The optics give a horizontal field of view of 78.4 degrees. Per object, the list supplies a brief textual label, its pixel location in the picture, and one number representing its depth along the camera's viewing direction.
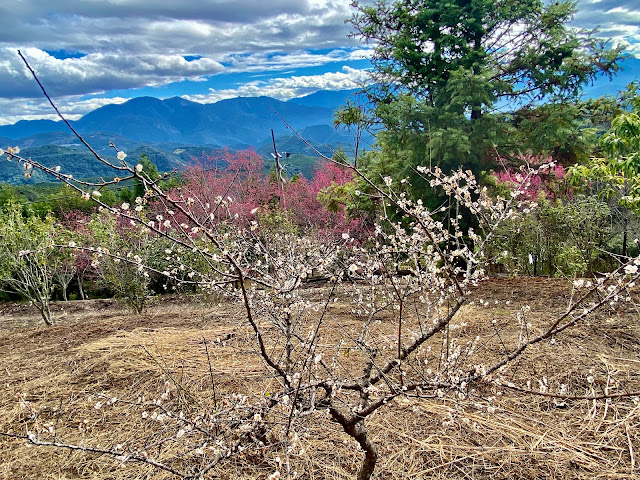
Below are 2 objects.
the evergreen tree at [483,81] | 6.77
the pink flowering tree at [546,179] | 7.63
